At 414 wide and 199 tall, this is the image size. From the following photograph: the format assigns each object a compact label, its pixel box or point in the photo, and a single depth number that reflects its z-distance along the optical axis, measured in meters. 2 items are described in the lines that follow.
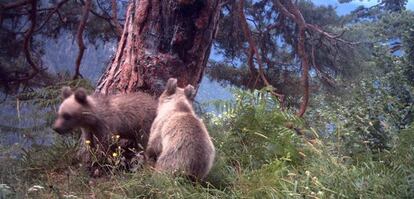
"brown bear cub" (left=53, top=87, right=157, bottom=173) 5.52
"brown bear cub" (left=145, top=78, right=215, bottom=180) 4.72
